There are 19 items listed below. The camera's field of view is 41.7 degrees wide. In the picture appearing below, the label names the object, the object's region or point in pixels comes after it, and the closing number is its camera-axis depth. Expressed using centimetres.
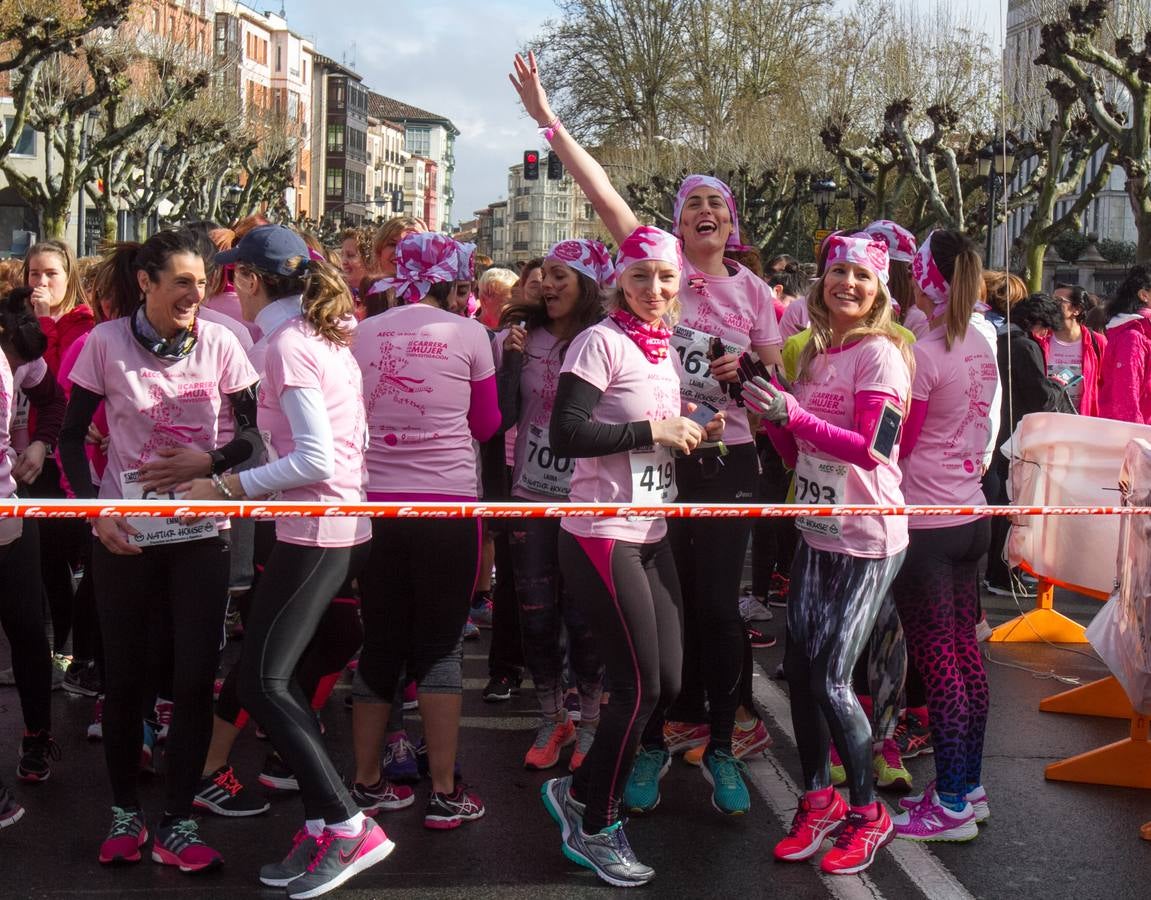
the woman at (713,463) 528
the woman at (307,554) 434
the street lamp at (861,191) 4060
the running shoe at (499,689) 688
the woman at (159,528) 454
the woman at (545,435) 598
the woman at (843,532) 461
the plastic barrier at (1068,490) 700
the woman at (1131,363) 875
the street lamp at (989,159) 2820
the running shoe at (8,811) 498
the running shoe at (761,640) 815
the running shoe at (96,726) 604
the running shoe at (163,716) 595
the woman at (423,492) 493
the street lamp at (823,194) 3869
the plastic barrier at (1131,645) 559
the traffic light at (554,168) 2625
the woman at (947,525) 503
